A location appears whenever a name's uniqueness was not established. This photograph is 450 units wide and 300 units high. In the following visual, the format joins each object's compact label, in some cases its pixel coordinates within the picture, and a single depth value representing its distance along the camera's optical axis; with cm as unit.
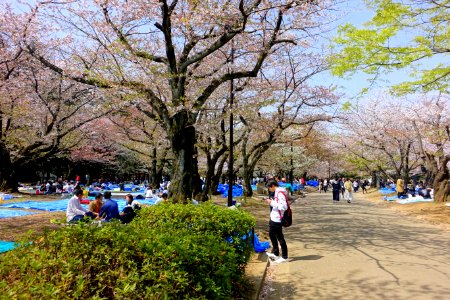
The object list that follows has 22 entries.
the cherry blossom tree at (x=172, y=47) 866
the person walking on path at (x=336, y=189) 2672
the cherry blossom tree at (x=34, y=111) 1623
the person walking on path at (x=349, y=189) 2656
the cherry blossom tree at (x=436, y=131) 1992
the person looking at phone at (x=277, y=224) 762
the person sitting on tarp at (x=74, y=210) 893
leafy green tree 1048
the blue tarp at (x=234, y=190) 2827
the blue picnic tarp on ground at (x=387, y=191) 3568
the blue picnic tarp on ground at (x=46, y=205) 1561
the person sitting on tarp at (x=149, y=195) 2104
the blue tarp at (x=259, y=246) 810
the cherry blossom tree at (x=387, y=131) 2889
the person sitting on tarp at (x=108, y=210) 929
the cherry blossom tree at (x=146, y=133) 2522
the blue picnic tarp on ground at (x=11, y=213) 1279
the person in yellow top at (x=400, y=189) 2661
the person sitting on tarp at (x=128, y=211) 944
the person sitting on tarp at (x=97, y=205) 1042
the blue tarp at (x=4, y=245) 721
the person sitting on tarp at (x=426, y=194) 2468
